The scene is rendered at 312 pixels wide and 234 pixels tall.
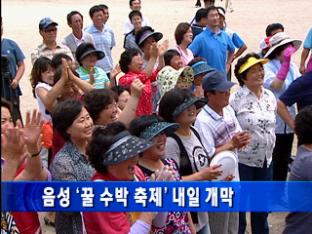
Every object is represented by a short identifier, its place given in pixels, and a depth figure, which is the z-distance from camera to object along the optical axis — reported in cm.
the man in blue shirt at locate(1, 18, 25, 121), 1598
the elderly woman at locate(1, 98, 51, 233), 651
